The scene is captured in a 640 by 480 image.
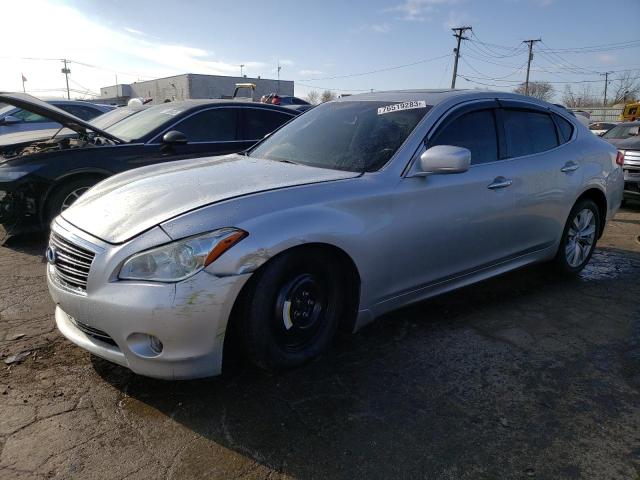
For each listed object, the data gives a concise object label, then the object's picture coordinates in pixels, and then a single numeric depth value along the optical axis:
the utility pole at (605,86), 79.47
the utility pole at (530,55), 54.84
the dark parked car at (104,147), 5.10
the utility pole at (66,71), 75.19
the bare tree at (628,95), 69.75
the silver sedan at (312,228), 2.34
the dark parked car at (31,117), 9.53
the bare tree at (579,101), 75.23
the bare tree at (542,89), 66.88
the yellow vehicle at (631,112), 30.56
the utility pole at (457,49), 42.84
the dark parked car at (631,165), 7.91
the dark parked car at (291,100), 21.12
